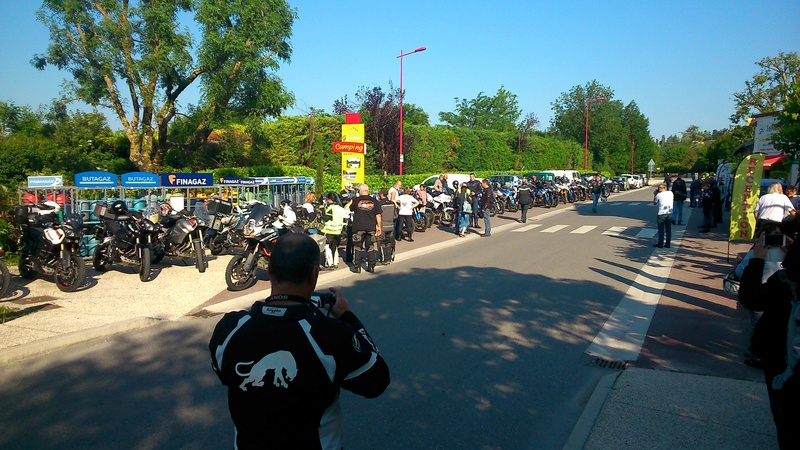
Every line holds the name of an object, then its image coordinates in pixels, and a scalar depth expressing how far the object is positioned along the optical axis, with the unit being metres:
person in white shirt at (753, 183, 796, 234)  10.55
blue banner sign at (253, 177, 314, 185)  17.61
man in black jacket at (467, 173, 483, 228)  19.03
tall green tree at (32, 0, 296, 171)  21.80
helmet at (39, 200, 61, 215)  10.07
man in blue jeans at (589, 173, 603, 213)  26.38
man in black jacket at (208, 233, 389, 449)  2.09
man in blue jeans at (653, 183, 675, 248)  14.60
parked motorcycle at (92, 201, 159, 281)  10.34
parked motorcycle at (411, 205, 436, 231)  19.27
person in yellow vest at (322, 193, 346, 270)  12.01
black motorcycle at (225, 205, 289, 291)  9.92
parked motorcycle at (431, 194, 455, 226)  20.78
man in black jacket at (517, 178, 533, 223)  21.77
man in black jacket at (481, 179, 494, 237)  18.22
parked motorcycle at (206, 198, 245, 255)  12.85
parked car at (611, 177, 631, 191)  51.06
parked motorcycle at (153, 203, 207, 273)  11.20
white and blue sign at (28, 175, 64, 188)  11.57
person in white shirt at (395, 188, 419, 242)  16.67
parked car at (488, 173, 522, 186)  31.41
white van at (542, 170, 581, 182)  36.10
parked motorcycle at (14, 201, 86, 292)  9.28
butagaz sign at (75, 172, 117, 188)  12.30
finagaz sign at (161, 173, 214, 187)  14.27
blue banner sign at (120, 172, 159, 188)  13.15
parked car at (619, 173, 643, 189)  56.03
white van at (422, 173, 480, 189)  26.36
